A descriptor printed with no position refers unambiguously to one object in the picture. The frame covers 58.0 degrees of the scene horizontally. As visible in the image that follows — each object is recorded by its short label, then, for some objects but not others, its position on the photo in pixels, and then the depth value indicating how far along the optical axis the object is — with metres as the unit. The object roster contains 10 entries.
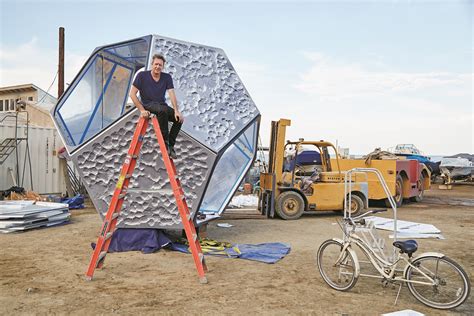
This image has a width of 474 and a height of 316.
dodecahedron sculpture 6.64
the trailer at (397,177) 12.93
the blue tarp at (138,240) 6.76
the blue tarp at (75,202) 12.36
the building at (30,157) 12.86
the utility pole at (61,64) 14.96
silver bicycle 4.36
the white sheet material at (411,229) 8.52
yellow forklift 10.84
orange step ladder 5.11
